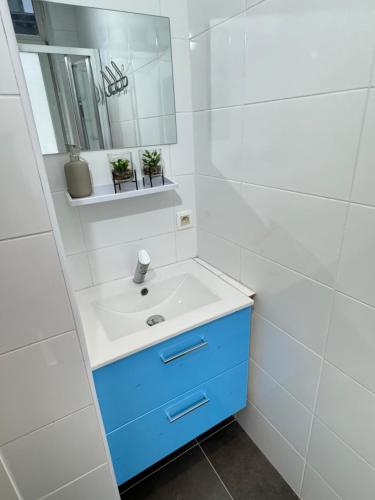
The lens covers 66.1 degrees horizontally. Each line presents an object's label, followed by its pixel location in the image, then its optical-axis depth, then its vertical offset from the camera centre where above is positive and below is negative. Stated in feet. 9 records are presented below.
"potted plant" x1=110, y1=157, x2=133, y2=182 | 3.61 -0.42
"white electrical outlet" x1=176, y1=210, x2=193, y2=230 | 4.45 -1.29
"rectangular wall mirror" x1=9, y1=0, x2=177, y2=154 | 3.00 +0.65
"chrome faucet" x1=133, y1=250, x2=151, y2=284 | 3.77 -1.67
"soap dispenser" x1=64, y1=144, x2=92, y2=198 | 3.26 -0.41
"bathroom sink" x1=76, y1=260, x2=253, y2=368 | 3.04 -2.04
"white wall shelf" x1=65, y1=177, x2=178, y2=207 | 3.30 -0.66
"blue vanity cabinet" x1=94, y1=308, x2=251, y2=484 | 3.07 -2.87
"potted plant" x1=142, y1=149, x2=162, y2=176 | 3.81 -0.37
